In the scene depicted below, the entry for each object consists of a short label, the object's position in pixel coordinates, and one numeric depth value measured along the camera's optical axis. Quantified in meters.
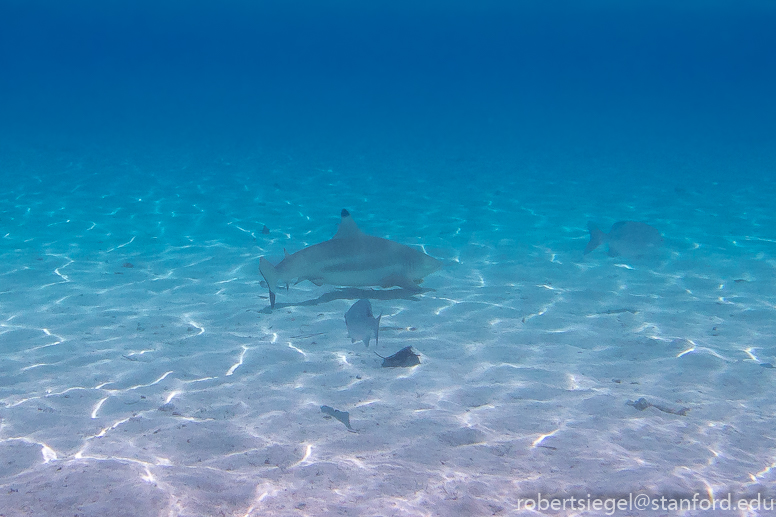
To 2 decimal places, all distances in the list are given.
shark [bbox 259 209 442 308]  6.48
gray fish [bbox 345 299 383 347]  5.34
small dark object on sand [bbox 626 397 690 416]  4.11
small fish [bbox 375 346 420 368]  4.98
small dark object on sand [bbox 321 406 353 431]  3.91
